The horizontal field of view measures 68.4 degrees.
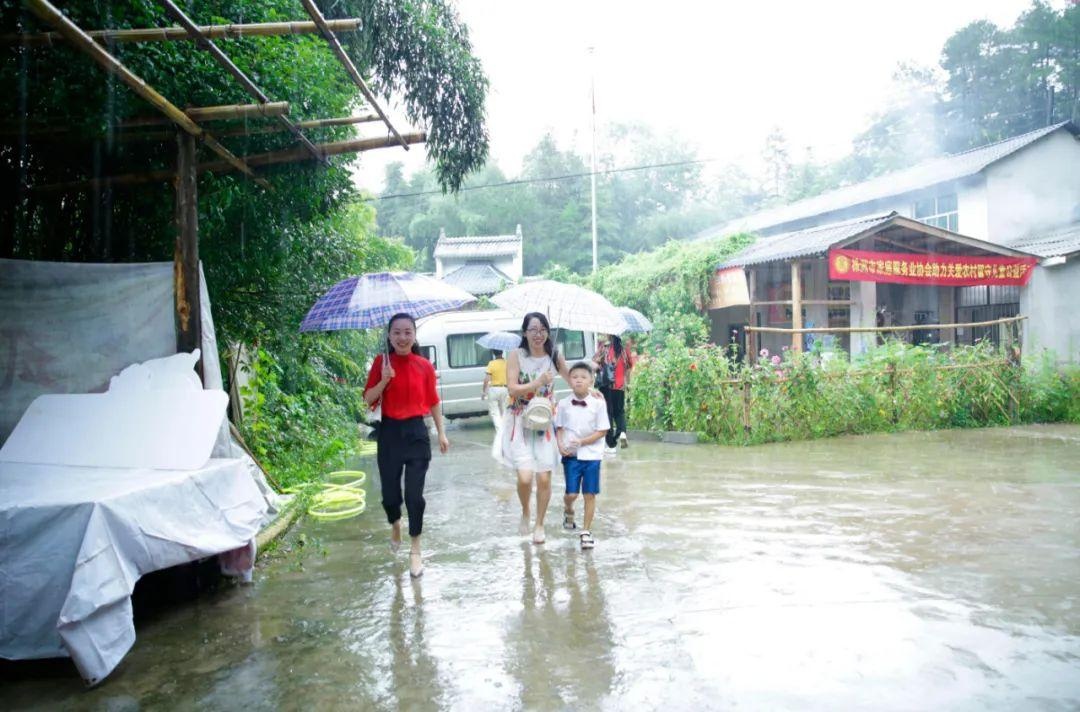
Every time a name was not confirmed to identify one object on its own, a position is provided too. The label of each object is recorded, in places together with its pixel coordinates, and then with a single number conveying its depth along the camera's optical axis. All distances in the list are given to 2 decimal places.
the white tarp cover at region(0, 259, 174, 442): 5.29
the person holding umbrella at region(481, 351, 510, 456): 12.09
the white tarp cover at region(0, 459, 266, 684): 3.49
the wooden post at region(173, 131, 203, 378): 5.53
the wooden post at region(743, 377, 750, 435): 11.53
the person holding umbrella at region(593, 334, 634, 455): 10.00
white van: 15.51
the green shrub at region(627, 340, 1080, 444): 11.65
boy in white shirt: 5.82
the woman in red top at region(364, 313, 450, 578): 5.36
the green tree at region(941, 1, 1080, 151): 25.17
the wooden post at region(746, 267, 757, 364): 18.44
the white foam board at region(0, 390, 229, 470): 4.62
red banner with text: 16.67
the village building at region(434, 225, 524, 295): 35.19
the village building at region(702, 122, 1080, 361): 16.77
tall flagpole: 27.55
